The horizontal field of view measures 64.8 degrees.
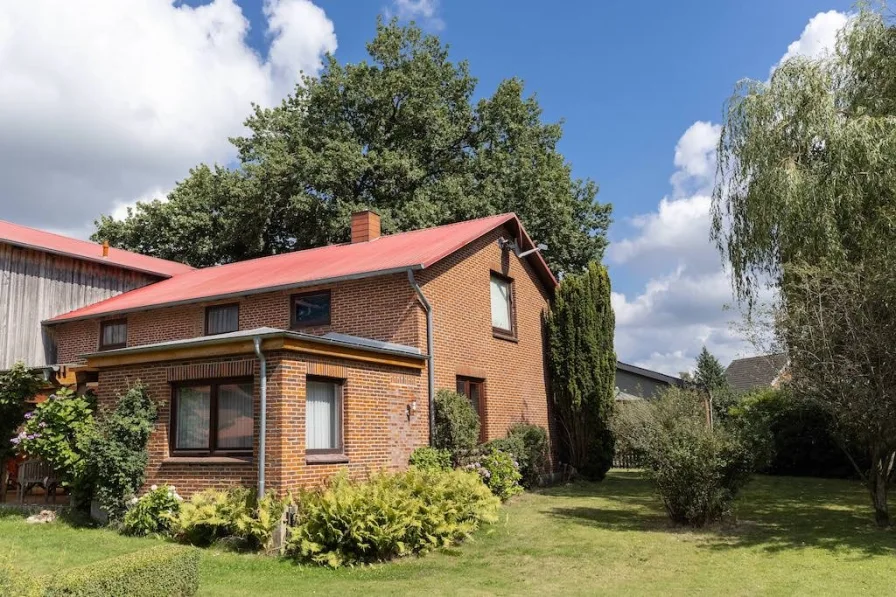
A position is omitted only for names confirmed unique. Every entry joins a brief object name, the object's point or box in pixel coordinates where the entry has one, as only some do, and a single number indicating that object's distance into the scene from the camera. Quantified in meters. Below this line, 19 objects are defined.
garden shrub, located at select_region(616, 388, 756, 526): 10.61
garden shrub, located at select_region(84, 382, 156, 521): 11.11
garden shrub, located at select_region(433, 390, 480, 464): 13.94
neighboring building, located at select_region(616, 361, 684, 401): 31.00
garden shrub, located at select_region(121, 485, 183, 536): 10.60
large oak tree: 27.75
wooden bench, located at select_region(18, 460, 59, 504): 13.45
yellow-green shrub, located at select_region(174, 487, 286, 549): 9.53
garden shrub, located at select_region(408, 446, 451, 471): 13.22
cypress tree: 18.34
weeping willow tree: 10.35
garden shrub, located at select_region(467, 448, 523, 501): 14.07
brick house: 10.67
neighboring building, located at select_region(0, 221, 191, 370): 18.78
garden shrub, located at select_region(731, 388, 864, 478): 20.36
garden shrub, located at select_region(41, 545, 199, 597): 5.69
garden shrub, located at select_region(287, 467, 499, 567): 8.90
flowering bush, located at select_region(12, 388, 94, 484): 11.72
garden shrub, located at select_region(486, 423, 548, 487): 15.45
